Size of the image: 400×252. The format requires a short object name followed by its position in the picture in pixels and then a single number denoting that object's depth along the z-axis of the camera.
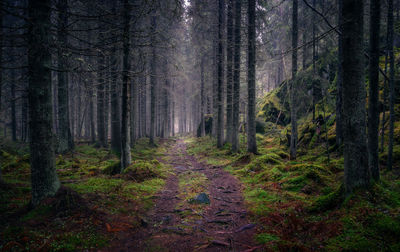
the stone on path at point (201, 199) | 6.58
